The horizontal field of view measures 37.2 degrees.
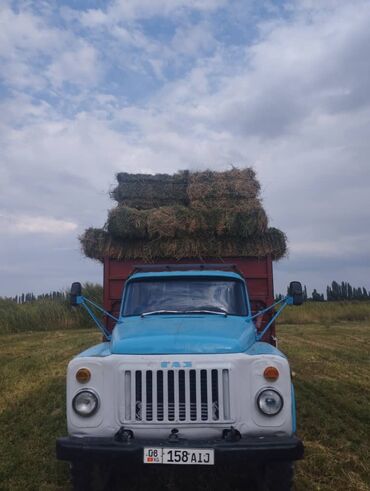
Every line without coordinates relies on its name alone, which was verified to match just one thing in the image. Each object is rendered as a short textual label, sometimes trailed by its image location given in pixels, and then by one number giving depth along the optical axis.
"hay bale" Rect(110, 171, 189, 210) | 9.21
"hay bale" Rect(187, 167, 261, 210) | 8.65
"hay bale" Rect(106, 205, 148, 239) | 8.22
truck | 4.28
